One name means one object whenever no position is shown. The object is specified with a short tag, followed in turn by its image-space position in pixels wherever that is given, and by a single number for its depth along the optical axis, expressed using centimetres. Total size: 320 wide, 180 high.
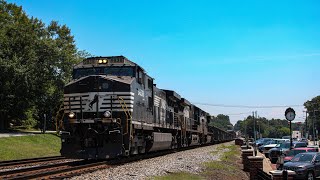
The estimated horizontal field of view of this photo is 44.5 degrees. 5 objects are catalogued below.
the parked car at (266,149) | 3622
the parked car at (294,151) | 2171
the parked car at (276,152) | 2780
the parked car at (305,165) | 1705
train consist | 1756
